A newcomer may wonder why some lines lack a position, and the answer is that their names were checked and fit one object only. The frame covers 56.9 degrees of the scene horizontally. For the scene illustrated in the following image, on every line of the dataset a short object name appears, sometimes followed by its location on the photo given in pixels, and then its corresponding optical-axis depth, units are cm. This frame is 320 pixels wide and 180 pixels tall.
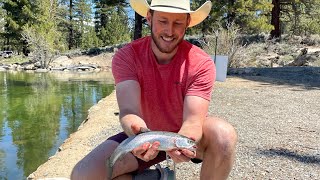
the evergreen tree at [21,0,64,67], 1871
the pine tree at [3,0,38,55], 2476
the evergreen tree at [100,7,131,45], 2581
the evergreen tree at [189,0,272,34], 1520
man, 163
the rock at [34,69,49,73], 1761
